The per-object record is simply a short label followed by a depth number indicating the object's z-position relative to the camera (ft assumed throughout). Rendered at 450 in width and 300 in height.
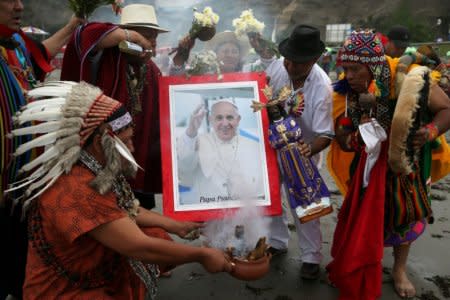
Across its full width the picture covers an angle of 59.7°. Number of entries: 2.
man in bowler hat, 9.41
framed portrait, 8.53
